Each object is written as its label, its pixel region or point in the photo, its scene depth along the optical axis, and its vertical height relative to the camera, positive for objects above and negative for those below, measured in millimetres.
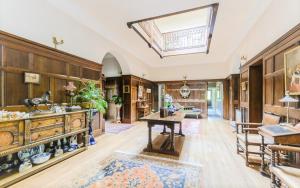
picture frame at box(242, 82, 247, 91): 4664 +262
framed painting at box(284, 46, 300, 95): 2154 +369
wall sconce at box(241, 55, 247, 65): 4705 +1165
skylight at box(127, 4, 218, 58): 4571 +2444
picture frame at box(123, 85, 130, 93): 6969 +240
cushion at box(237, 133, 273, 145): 2525 -873
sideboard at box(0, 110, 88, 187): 2021 -687
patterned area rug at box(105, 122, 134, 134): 5234 -1384
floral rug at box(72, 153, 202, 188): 2061 -1321
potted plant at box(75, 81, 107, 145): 3777 -166
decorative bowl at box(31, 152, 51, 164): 2519 -1175
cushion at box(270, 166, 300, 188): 1307 -818
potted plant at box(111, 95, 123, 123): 6938 -501
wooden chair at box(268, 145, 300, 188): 1333 -816
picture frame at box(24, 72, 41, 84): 2691 +314
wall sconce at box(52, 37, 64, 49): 3199 +1200
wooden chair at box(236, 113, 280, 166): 2573 -875
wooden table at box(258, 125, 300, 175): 1629 -478
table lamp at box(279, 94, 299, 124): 2067 -78
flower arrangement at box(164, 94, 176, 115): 4028 -337
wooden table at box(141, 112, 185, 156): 3166 -700
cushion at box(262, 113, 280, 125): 2586 -491
